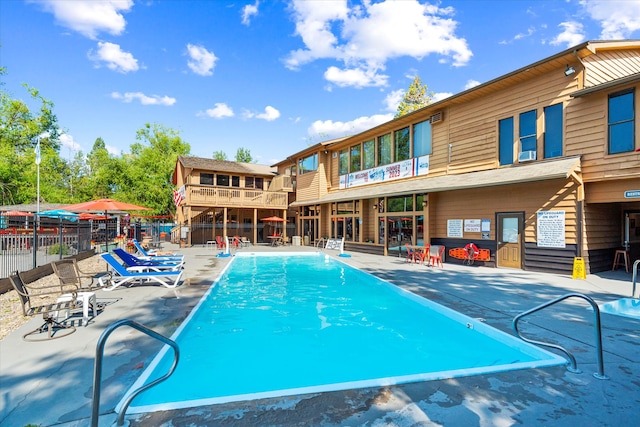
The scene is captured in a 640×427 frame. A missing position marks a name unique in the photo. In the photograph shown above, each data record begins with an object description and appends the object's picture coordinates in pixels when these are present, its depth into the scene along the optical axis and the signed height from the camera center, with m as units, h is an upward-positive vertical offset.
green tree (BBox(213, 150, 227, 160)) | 54.75 +11.21
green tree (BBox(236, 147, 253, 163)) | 57.88 +12.00
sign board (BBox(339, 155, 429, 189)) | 15.74 +2.70
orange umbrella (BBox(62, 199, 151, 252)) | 11.70 +0.45
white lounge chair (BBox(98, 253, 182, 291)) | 8.28 -1.53
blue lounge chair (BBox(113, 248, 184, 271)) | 9.34 -1.43
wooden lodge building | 9.77 +2.08
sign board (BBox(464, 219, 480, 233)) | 12.94 -0.16
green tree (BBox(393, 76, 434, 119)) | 35.50 +14.16
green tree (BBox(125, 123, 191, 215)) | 39.47 +5.54
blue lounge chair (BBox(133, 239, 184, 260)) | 12.30 -1.45
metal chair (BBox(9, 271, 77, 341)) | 4.86 -1.57
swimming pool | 4.04 -2.16
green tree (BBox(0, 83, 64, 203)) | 29.00 +7.40
